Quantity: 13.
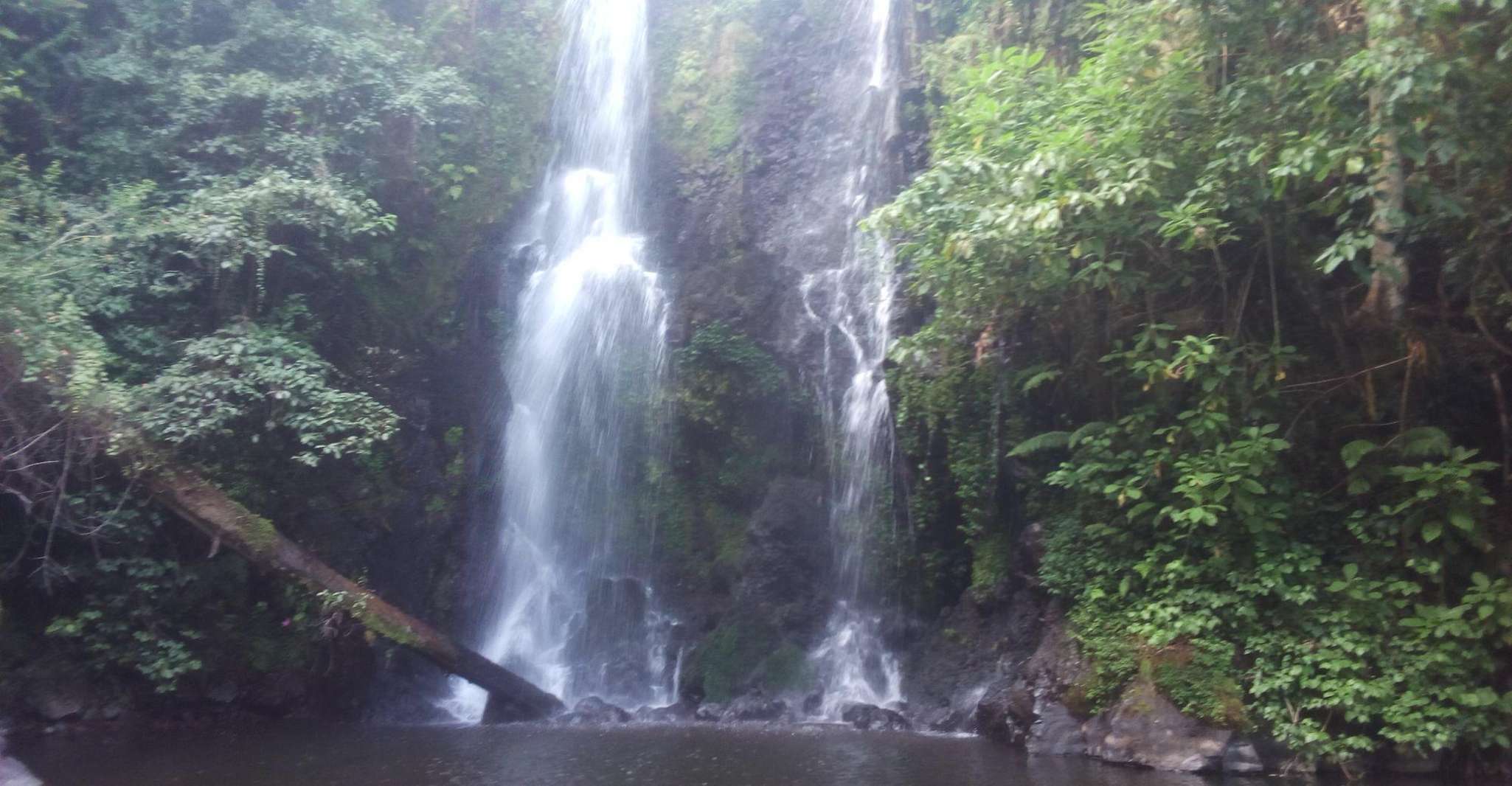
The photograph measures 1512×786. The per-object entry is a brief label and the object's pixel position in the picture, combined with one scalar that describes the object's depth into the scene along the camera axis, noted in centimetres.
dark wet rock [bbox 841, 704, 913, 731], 1091
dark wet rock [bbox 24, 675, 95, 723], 1048
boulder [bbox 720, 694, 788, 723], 1217
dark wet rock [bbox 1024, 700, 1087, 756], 869
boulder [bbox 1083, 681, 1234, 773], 784
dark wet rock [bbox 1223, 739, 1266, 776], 773
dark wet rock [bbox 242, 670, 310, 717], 1197
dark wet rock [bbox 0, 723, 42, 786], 740
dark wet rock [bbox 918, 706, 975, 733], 1059
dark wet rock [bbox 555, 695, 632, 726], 1194
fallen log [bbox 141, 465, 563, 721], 1048
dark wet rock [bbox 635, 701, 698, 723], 1227
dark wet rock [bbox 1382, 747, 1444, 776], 744
